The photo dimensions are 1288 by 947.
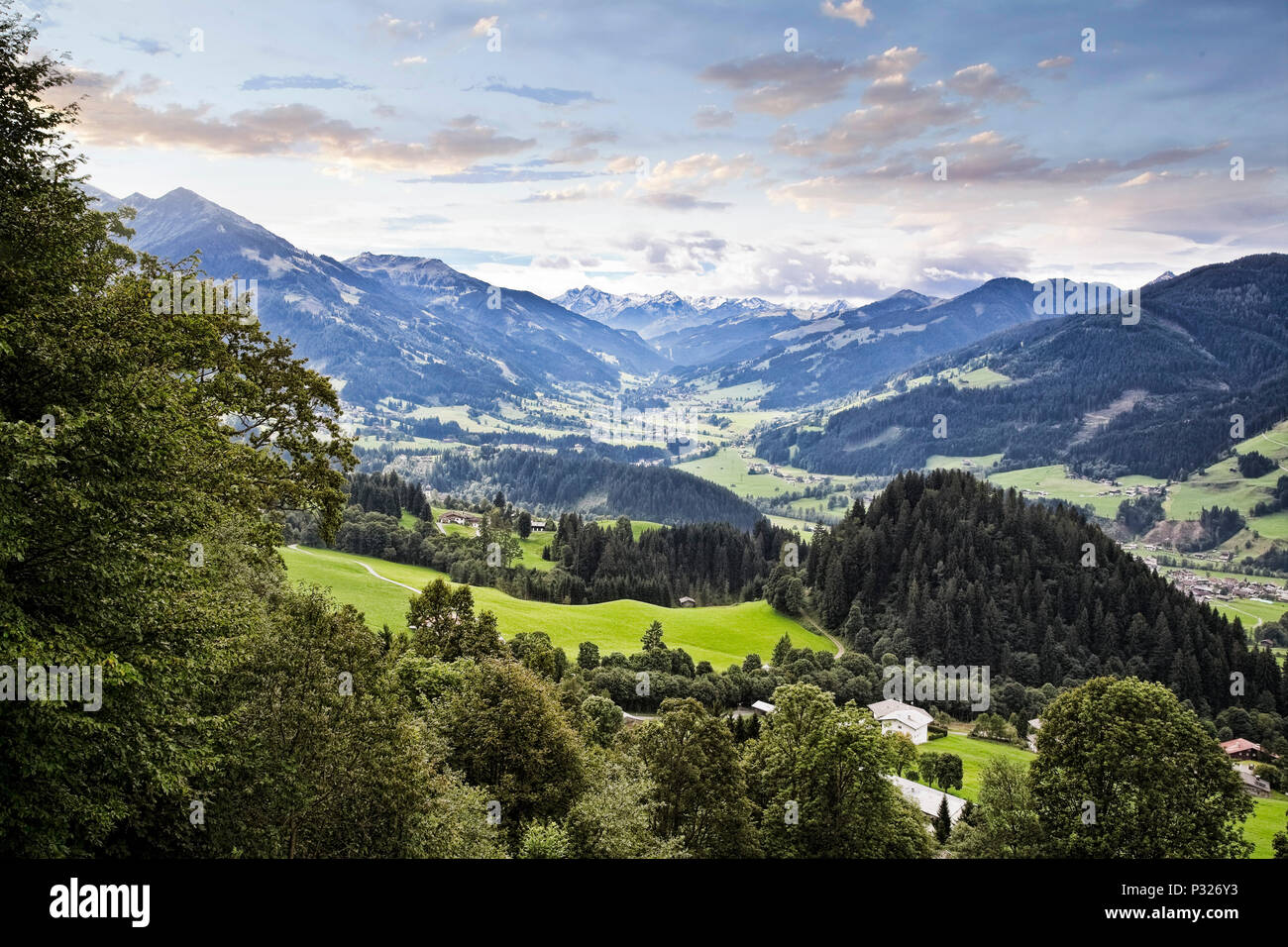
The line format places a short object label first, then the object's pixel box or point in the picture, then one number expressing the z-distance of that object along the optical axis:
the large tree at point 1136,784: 32.47
